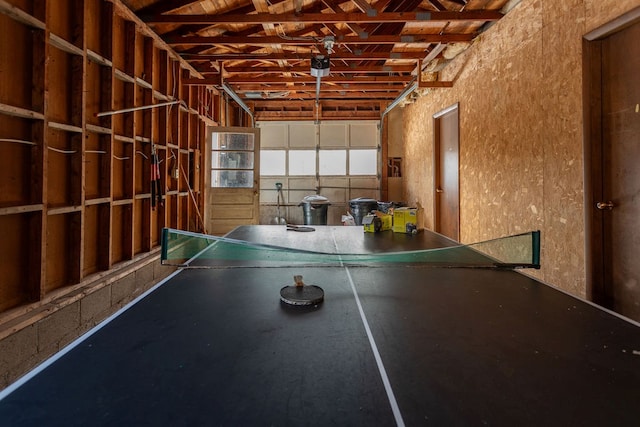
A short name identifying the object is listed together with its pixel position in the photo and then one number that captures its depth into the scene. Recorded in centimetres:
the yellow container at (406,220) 296
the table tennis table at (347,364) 66
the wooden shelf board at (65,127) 251
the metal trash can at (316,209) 734
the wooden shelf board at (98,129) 295
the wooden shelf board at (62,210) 253
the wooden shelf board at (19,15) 210
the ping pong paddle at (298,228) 329
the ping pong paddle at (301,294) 124
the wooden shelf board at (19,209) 214
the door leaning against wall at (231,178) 562
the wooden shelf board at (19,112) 211
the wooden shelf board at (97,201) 295
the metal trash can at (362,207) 701
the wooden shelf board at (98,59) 293
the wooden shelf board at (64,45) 251
